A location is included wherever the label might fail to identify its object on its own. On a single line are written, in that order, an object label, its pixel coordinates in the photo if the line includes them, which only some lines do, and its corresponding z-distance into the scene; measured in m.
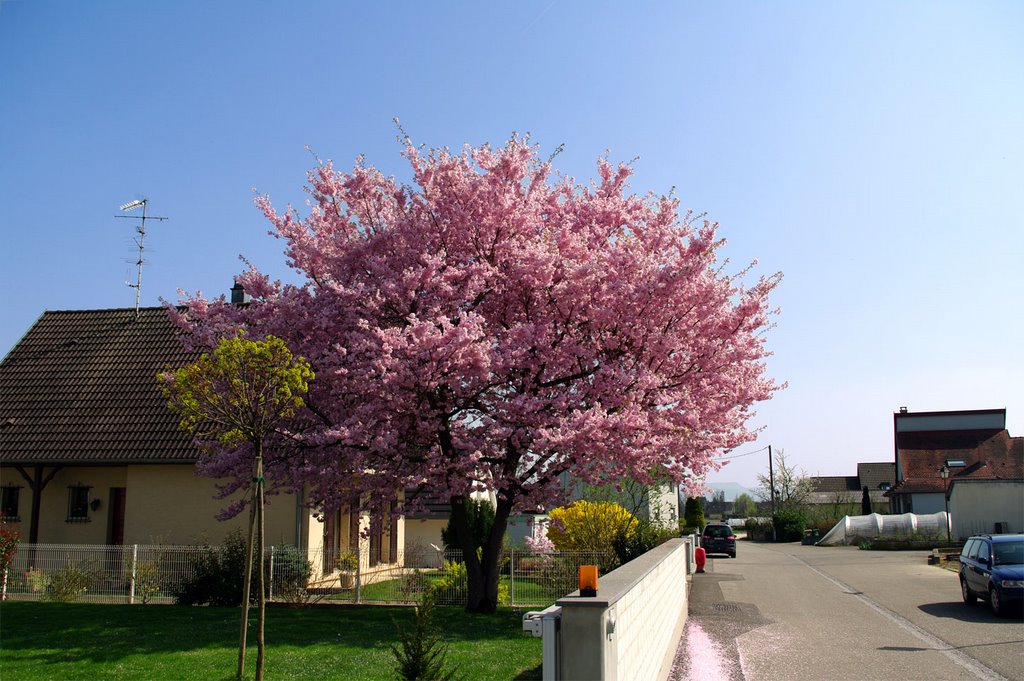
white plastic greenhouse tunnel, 46.69
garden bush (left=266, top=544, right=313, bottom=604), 17.42
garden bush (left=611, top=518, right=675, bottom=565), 20.05
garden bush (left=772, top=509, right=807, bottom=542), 60.84
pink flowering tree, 14.01
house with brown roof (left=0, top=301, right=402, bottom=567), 21.77
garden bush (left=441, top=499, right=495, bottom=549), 26.36
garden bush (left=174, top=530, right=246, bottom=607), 17.20
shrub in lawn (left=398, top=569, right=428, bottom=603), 17.84
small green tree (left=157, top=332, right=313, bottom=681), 10.04
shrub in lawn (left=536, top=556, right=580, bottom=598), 17.47
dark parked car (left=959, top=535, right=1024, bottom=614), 15.55
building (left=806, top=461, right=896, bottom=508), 91.12
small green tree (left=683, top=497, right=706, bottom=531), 49.98
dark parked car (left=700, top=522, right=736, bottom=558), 38.91
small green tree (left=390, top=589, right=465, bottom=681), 8.05
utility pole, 69.61
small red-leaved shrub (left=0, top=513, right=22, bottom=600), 16.89
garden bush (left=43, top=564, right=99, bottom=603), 18.14
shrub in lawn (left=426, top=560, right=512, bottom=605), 17.64
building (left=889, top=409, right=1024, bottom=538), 42.62
